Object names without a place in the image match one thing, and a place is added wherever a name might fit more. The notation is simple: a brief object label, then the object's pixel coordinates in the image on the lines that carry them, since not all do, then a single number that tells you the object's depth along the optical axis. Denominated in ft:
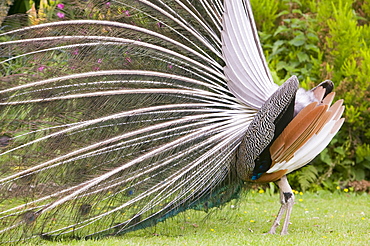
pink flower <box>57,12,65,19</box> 30.44
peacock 28.43
